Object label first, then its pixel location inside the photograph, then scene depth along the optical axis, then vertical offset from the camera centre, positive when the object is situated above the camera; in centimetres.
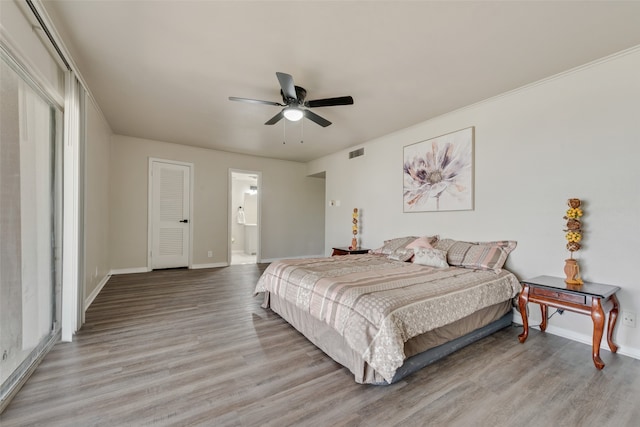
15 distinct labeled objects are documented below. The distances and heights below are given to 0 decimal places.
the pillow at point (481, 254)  291 -47
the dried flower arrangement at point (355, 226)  496 -26
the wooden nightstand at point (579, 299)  206 -72
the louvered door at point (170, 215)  533 -8
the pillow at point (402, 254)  358 -57
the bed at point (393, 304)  181 -75
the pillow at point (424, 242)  356 -40
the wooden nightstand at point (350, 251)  473 -70
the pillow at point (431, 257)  315 -54
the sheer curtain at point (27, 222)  166 -9
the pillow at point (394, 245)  391 -48
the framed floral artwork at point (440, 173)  345 +55
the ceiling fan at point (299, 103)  268 +114
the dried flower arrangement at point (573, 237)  240 -21
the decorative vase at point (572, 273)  238 -53
